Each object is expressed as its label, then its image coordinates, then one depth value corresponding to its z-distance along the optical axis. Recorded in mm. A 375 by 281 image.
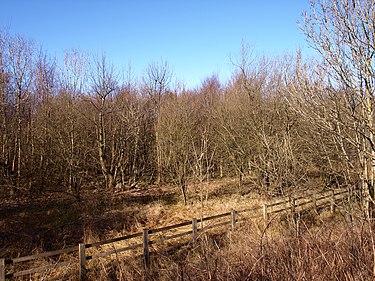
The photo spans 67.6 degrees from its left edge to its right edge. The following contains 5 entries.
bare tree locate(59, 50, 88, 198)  15133
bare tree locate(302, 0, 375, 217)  4477
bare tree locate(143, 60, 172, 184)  21530
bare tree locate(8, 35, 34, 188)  15605
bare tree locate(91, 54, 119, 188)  17031
